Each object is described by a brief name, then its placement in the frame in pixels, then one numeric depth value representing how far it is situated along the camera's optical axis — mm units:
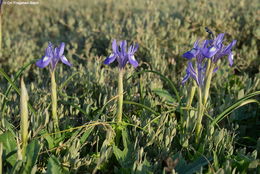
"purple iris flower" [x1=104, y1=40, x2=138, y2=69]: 503
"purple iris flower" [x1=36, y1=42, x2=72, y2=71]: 492
